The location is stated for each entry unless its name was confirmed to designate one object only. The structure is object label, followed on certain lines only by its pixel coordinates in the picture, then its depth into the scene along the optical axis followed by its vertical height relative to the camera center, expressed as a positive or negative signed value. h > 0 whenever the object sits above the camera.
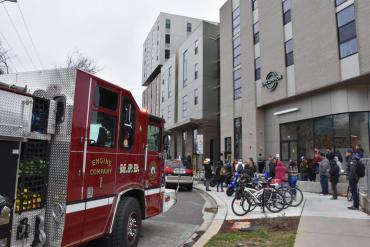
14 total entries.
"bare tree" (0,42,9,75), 24.70 +7.13
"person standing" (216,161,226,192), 18.64 -0.13
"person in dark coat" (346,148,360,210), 10.49 -0.15
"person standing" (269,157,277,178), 16.14 +0.28
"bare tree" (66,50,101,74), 33.53 +9.58
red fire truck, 4.33 +0.12
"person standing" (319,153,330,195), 14.78 -0.03
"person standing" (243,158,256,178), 16.22 +0.14
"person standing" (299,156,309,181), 18.77 +0.14
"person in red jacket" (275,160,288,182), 13.69 +0.02
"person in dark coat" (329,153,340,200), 13.23 -0.06
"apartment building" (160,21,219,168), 39.38 +8.81
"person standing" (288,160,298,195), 14.91 -0.25
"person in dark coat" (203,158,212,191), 19.25 +0.07
